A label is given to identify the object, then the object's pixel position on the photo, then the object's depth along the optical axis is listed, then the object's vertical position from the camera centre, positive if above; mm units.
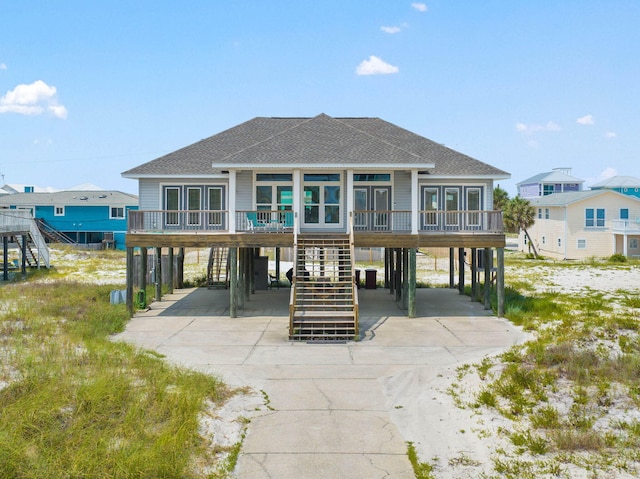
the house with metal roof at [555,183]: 77812 +6145
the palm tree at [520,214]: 55781 +1627
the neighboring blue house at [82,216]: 61656 +1492
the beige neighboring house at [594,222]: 51719 +884
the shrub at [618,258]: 47719 -1952
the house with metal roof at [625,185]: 74750 +5672
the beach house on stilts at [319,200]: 21922 +1221
